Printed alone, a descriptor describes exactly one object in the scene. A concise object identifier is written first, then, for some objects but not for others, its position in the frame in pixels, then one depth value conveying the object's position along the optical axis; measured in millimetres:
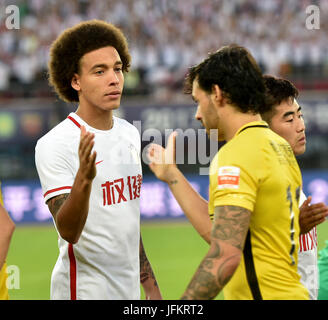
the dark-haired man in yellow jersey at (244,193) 5508
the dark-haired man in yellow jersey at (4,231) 6305
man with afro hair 7223
